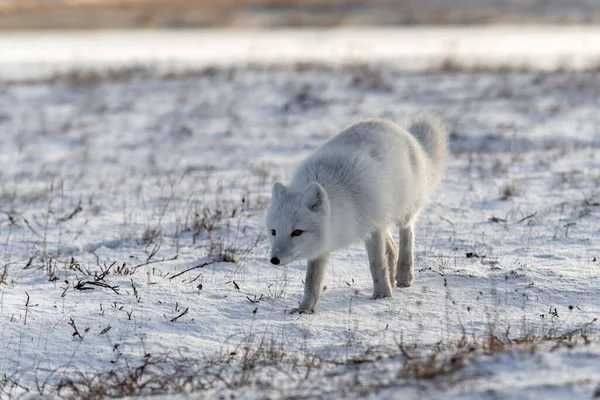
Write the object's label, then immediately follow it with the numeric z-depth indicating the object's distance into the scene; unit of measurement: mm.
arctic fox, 10945
